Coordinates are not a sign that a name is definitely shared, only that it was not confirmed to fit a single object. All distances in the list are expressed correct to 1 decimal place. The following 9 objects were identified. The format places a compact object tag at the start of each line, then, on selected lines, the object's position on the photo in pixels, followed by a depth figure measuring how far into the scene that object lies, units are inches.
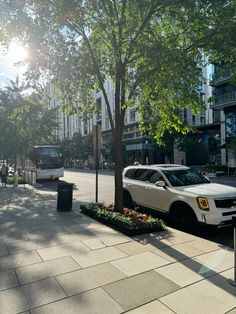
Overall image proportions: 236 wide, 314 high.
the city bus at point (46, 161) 928.9
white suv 257.1
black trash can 374.0
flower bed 255.4
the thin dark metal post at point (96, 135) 406.6
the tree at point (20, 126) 860.6
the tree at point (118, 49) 274.1
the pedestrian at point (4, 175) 805.2
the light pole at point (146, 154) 1896.2
